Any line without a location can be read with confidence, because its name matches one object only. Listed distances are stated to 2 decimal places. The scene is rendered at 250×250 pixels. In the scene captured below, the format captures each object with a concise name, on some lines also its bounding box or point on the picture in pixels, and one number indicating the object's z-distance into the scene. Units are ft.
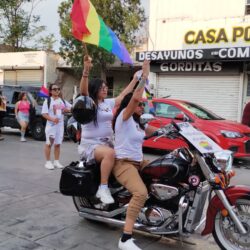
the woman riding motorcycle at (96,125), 10.98
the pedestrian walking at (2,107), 31.65
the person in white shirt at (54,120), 20.31
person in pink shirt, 31.22
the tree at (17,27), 66.59
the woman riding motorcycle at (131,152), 9.73
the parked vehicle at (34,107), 32.18
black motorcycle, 9.37
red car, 22.79
